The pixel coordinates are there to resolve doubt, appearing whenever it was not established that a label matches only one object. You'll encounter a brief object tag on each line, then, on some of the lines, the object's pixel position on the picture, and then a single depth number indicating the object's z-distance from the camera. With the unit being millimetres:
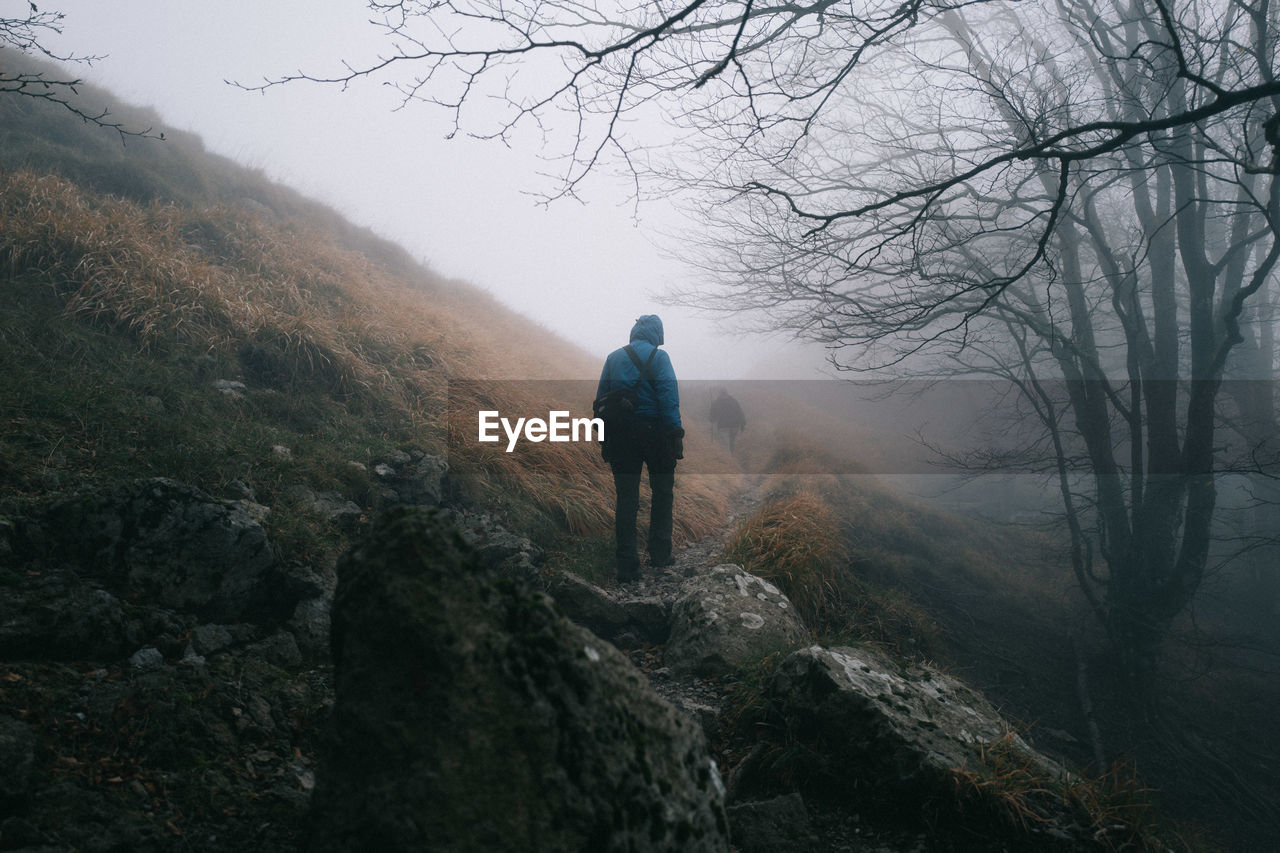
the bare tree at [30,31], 3043
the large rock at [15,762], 1462
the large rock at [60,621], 2090
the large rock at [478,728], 1272
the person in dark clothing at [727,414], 14258
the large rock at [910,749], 2400
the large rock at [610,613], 4211
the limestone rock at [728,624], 3793
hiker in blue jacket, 5227
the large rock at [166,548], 2658
